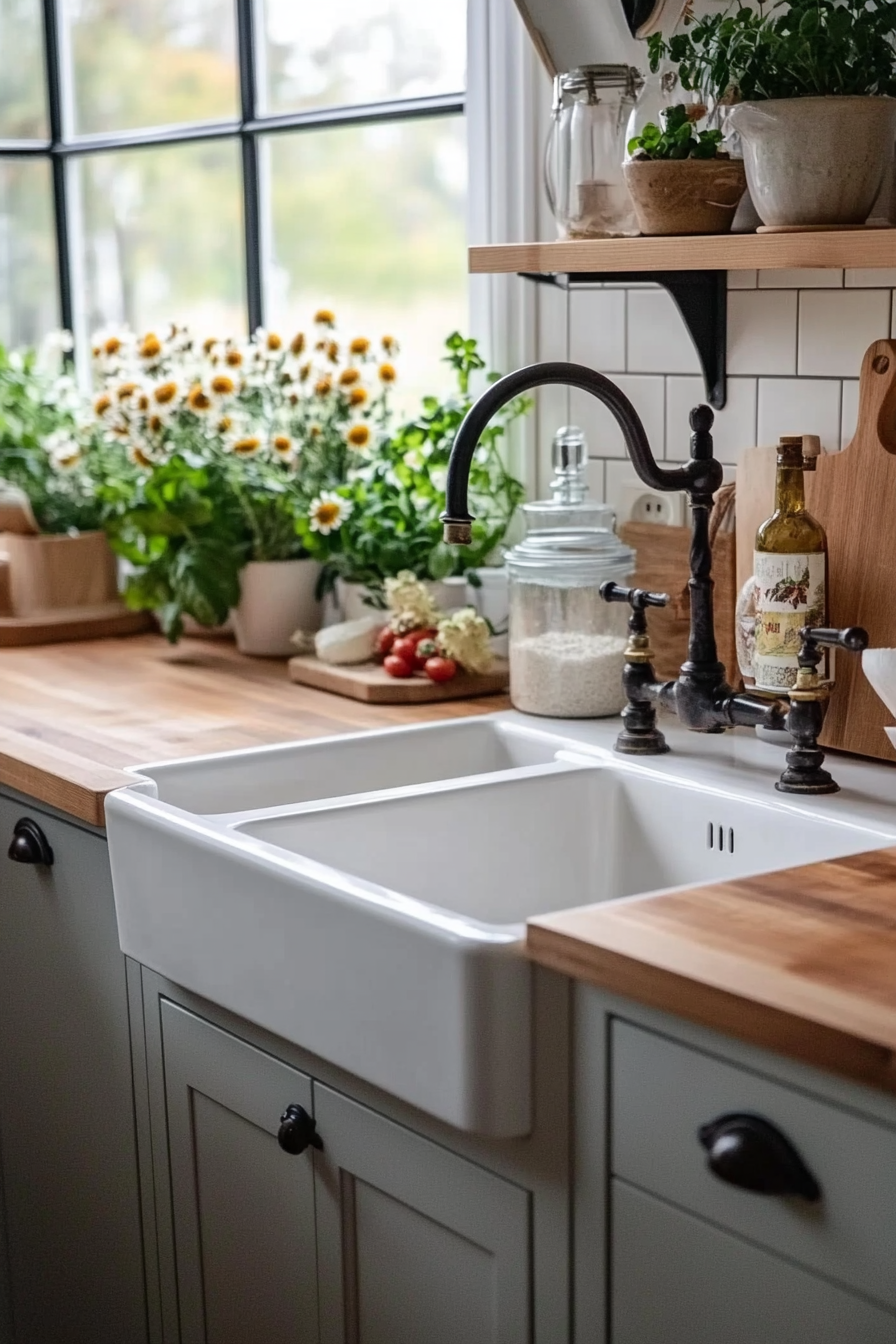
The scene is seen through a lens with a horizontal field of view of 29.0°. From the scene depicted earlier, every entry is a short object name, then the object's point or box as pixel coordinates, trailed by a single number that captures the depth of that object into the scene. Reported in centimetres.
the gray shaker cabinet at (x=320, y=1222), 138
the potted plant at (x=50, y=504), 283
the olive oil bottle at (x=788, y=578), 174
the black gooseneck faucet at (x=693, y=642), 164
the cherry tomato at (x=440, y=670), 218
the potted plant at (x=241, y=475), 254
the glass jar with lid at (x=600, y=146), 191
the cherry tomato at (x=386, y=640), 229
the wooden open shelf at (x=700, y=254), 158
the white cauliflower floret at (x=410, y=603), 227
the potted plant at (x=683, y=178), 175
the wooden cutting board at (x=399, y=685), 219
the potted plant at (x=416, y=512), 235
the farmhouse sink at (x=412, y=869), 129
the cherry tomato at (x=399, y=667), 222
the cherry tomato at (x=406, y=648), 223
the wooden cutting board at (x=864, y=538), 173
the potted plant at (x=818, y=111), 160
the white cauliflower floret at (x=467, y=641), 219
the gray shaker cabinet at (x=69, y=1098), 187
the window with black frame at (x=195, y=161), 297
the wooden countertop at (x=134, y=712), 189
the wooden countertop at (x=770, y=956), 106
